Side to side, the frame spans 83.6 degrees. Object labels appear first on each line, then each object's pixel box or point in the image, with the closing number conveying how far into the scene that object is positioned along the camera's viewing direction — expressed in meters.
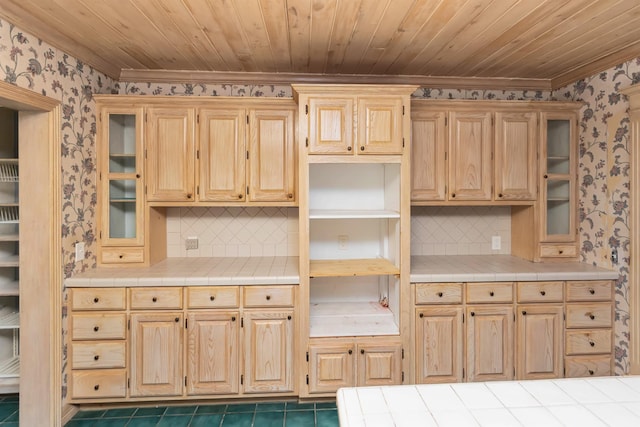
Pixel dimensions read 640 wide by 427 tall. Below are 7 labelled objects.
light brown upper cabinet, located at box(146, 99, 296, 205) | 2.63
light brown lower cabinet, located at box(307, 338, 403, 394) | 2.38
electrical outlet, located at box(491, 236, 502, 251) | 3.15
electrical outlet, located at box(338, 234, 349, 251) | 2.96
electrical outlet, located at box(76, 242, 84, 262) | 2.42
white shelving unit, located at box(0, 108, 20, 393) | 2.56
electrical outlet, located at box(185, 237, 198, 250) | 2.97
